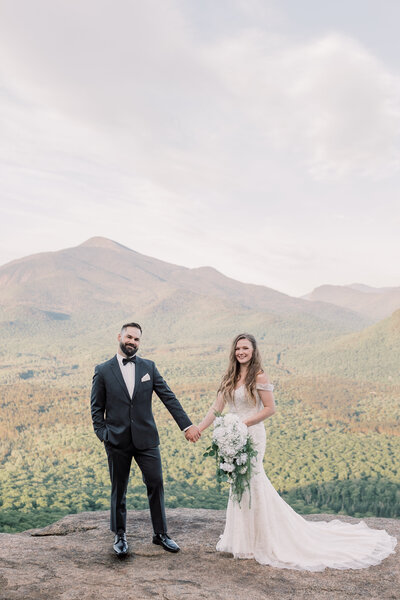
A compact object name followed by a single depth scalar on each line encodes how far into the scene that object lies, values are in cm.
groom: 588
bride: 580
